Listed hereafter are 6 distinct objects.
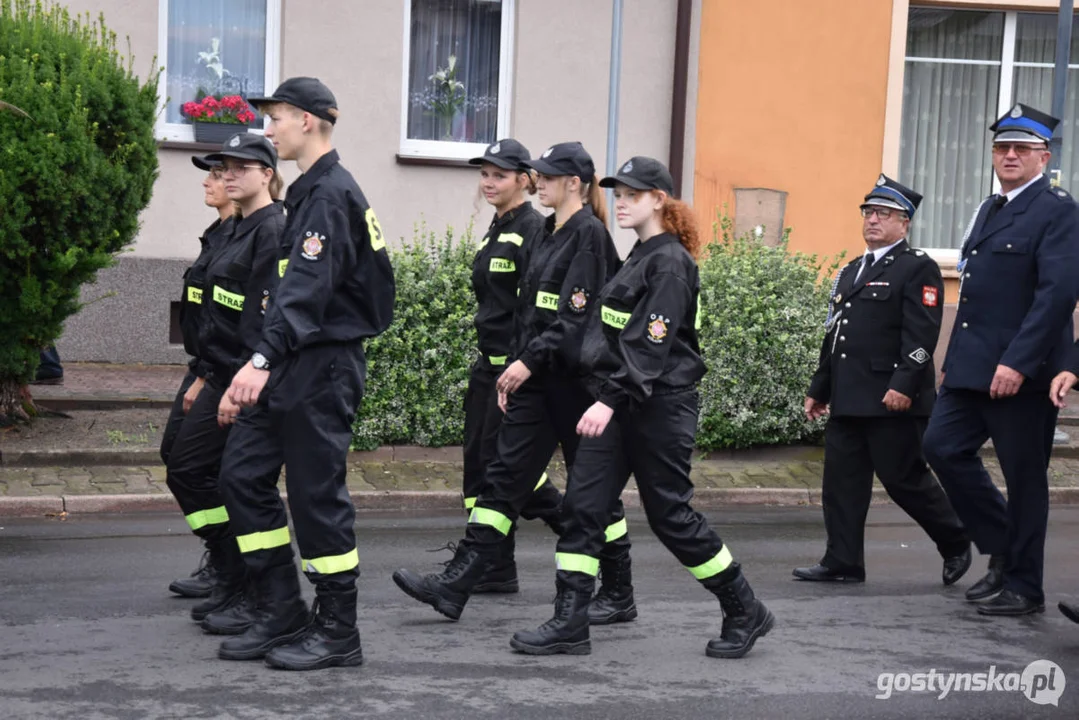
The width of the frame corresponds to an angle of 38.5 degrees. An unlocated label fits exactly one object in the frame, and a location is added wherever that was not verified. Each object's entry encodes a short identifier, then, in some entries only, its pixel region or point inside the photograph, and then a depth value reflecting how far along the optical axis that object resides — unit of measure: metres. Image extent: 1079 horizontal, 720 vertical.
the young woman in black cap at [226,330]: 6.00
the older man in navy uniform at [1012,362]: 6.60
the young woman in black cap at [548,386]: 6.27
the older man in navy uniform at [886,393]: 7.28
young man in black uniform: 5.43
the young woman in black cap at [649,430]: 5.73
